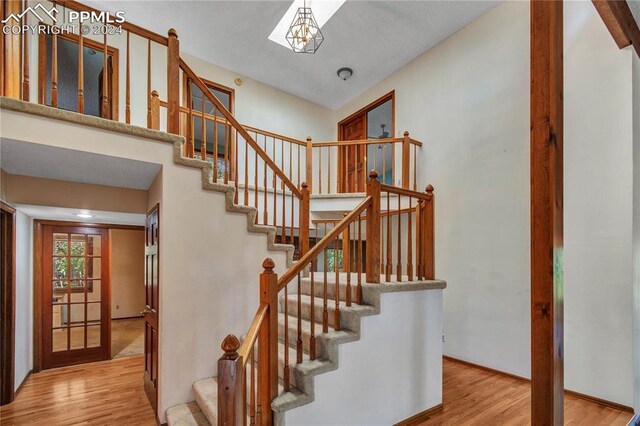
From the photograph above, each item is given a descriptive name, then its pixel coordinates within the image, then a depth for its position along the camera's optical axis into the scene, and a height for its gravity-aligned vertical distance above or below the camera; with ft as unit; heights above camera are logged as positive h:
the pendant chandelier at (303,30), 12.51 +7.38
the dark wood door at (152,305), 9.43 -2.92
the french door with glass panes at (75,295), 13.87 -3.65
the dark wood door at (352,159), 19.40 +3.60
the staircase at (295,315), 5.94 -2.45
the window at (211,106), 18.15 +6.78
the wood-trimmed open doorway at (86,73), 14.53 +7.44
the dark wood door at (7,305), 10.45 -3.03
